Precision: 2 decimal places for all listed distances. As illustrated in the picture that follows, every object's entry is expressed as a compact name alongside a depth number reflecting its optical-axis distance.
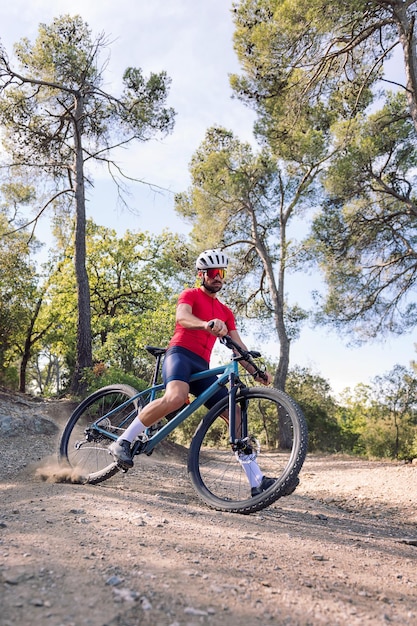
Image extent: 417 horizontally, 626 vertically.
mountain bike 3.71
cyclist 4.08
